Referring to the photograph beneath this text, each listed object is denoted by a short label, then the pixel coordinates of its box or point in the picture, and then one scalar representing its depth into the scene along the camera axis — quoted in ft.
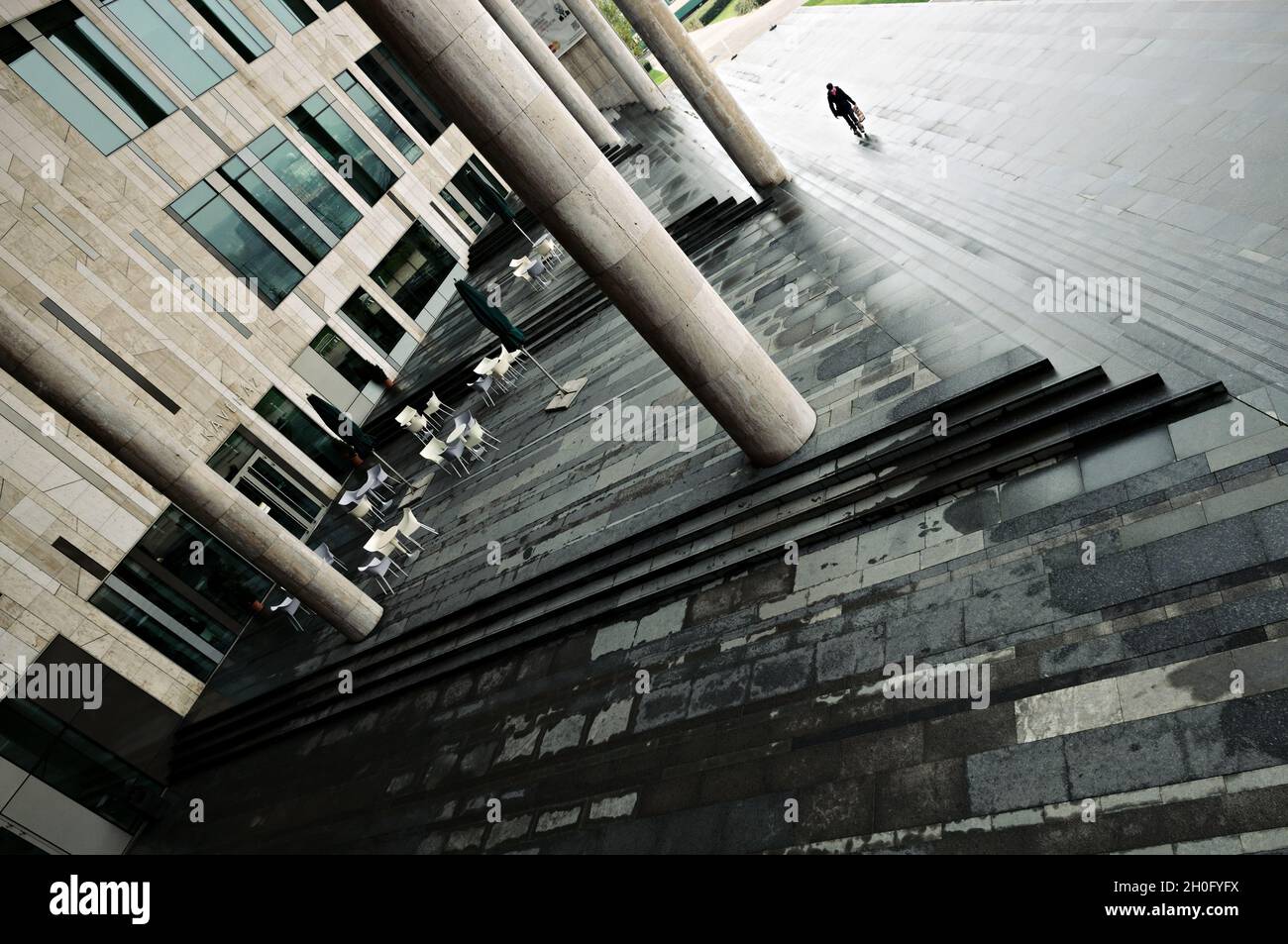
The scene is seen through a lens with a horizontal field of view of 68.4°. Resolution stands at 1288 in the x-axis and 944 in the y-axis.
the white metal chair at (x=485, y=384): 75.41
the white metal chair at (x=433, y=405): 77.56
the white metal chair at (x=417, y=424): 76.83
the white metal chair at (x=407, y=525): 62.75
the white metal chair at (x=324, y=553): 66.80
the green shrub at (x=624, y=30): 178.58
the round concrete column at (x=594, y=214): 32.78
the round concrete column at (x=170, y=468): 48.70
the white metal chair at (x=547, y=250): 91.86
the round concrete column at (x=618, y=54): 113.80
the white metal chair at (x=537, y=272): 89.66
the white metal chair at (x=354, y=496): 73.31
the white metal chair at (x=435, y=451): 67.31
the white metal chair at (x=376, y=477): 72.90
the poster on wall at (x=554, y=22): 144.05
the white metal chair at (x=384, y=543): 62.69
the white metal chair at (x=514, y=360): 75.20
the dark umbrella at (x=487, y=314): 59.36
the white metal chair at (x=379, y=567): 61.31
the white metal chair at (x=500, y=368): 74.64
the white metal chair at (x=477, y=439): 67.82
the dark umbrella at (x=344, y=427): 81.46
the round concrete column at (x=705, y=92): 68.54
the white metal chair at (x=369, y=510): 74.46
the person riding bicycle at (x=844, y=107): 71.82
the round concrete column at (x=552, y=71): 91.86
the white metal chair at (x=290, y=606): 68.08
